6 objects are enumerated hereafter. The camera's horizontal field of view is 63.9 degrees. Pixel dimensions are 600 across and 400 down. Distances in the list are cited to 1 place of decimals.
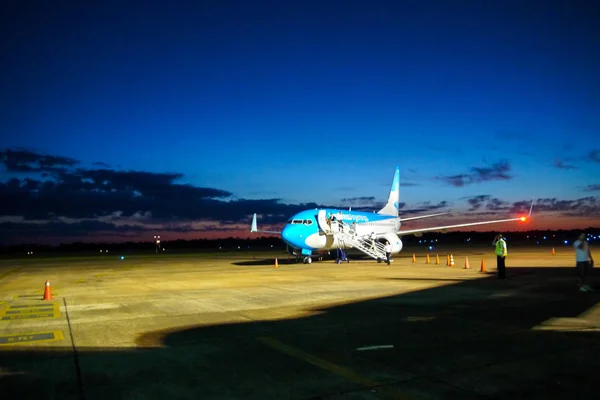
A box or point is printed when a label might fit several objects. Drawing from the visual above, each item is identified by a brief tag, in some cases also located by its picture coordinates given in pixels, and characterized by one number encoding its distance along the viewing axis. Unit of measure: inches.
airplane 1145.4
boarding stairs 1165.1
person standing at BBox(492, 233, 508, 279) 726.5
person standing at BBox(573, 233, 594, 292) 548.7
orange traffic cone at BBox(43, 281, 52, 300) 574.4
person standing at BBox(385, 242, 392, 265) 1142.3
